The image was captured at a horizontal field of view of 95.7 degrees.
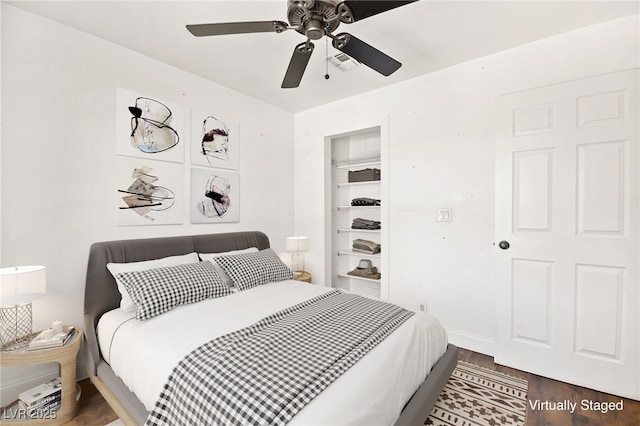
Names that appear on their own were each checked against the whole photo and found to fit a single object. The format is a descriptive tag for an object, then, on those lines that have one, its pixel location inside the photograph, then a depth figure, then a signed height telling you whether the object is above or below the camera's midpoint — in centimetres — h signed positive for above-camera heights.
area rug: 173 -127
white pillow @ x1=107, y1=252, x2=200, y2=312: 197 -43
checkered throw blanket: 106 -68
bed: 117 -73
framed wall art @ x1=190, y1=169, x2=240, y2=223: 286 +13
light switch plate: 273 -7
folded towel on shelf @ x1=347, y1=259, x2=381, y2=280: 355 -79
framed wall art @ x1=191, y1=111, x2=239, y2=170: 285 +70
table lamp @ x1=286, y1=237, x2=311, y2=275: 332 -42
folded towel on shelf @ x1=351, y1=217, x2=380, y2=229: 358 -20
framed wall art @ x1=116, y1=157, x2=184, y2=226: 237 +15
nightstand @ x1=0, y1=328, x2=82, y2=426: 160 -96
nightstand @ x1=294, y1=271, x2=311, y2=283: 328 -79
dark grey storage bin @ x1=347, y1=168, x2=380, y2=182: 356 +42
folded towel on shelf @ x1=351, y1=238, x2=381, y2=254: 357 -48
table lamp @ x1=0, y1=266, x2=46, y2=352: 158 -51
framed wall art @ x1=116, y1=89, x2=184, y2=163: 235 +71
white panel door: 198 -19
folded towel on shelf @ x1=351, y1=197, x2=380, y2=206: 357 +8
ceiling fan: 140 +97
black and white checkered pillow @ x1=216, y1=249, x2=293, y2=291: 244 -53
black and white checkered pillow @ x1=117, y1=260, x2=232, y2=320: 186 -54
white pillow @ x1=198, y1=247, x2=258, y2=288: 250 -49
